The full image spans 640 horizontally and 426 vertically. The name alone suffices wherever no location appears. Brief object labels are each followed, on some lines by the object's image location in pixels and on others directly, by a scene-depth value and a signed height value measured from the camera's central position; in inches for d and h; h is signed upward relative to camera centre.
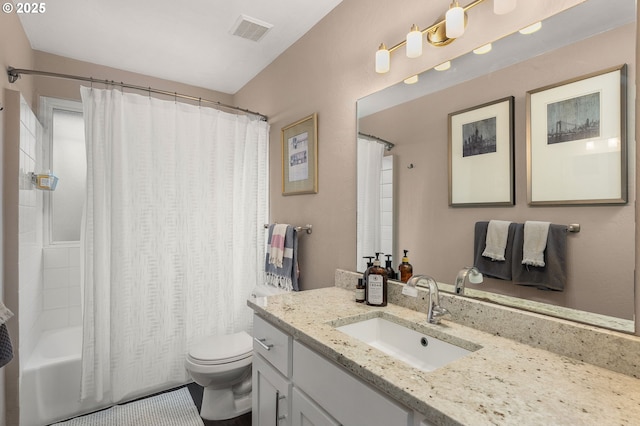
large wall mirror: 36.6 +7.4
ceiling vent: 80.7 +47.8
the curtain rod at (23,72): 73.3 +32.2
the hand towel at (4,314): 51.0 -16.0
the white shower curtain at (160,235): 80.4 -5.8
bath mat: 77.9 -49.6
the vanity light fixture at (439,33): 46.9 +28.6
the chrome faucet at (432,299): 49.0 -12.9
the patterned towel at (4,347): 51.7 -21.3
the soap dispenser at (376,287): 58.1 -13.2
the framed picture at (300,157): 83.7 +15.7
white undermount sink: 45.0 -19.6
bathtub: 75.2 -41.6
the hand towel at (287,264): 87.2 -13.7
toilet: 73.8 -36.2
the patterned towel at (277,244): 90.1 -8.5
